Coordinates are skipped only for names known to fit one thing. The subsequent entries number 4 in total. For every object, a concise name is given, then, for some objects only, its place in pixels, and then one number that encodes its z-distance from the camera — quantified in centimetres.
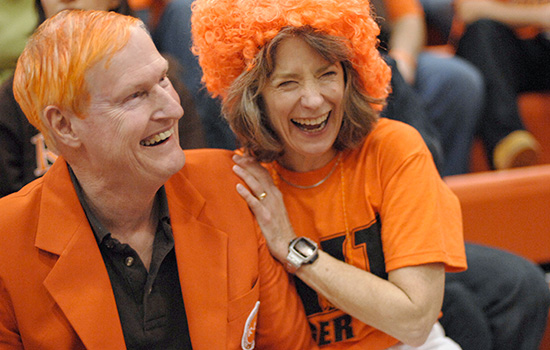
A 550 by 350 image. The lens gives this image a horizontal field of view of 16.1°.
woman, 271
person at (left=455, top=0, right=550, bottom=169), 358
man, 260
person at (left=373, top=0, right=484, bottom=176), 352
